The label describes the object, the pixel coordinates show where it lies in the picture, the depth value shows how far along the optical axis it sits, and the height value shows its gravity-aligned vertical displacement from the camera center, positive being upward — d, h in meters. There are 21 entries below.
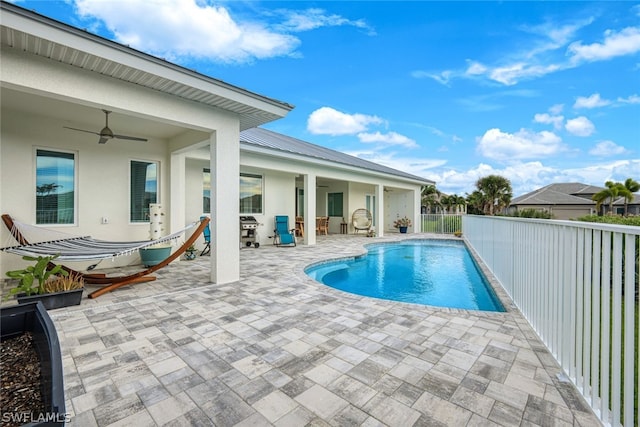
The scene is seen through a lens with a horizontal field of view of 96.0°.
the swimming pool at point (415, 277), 5.49 -1.65
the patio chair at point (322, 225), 15.34 -0.82
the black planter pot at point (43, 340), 0.98 -0.90
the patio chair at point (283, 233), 10.84 -0.92
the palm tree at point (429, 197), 30.86 +1.49
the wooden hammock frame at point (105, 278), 4.73 -1.18
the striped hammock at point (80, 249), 3.93 -0.62
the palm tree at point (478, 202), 25.55 +0.84
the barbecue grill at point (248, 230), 9.99 -0.75
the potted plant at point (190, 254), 7.94 -1.28
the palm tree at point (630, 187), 28.19 +2.55
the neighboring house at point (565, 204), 30.36 +0.96
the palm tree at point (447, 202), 30.01 +0.96
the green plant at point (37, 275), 3.78 -0.91
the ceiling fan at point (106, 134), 5.38 +1.38
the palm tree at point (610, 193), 27.22 +1.89
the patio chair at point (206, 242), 8.88 -1.02
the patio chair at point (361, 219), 15.57 -0.50
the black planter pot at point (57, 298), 3.76 -1.24
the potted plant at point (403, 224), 17.03 -0.80
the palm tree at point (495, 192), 24.78 +1.69
